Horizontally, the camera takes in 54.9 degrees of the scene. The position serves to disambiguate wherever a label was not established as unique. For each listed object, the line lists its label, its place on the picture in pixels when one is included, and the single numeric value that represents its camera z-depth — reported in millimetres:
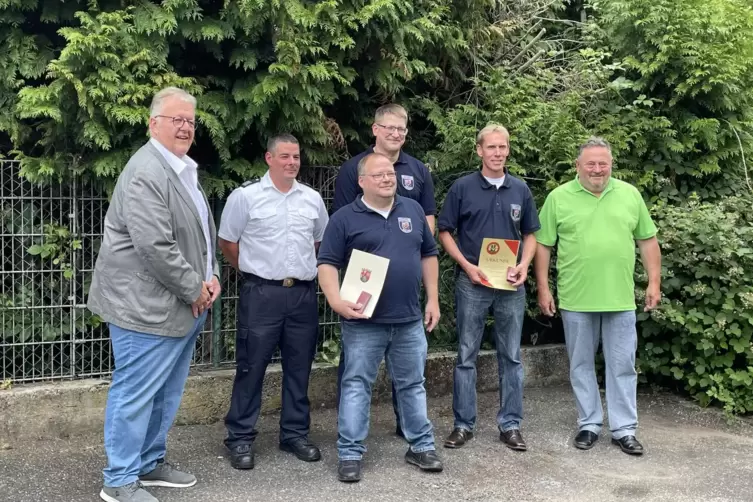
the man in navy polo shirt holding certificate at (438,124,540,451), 4898
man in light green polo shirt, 4953
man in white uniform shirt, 4523
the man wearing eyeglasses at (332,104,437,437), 4816
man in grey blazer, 3719
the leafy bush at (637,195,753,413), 5684
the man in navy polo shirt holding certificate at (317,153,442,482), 4312
